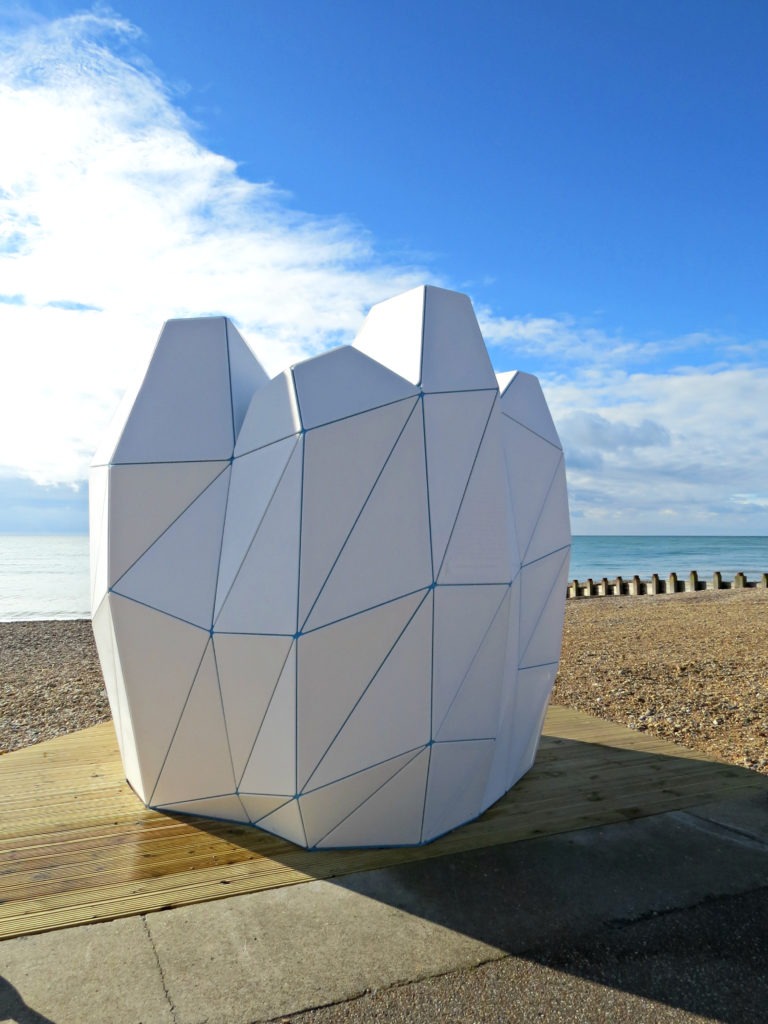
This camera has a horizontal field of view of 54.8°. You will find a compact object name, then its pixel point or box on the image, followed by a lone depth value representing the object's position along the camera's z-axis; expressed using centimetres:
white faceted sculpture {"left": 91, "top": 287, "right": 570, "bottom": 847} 575
